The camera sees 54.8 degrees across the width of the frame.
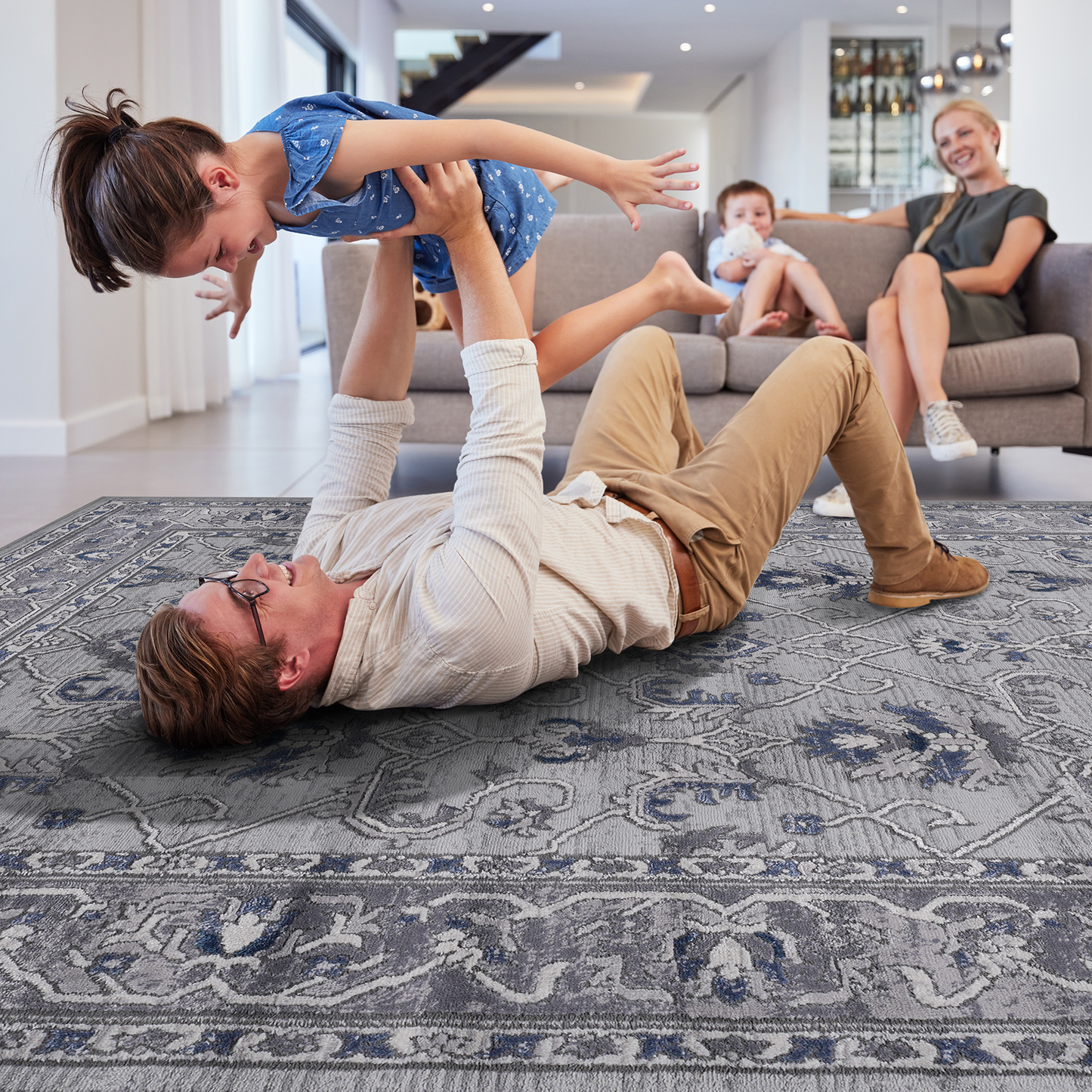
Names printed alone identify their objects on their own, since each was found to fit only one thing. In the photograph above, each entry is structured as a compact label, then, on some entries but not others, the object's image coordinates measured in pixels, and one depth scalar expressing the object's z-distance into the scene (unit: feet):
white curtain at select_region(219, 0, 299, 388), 20.25
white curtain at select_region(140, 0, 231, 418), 16.17
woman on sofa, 9.98
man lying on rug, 4.37
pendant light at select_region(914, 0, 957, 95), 25.42
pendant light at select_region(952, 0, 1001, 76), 23.57
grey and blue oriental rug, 2.82
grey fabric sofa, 10.61
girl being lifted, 4.79
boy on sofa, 11.73
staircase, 34.99
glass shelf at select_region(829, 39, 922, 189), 31.89
